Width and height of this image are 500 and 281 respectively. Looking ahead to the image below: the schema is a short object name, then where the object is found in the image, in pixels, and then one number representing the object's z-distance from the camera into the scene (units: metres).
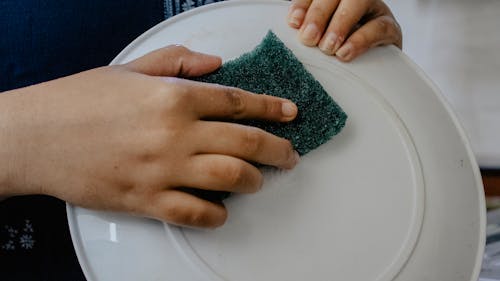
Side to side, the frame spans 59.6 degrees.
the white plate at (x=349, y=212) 0.43
